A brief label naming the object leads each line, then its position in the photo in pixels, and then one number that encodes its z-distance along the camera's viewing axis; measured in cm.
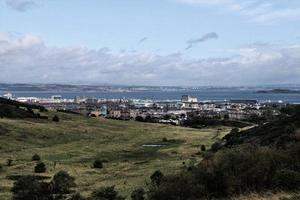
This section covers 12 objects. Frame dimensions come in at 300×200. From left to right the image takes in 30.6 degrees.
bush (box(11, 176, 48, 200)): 3133
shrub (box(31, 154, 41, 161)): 6224
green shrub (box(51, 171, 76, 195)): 3625
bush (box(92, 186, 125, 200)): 3031
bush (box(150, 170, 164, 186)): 3976
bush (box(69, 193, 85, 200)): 2997
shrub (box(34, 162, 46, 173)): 5106
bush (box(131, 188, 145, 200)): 2913
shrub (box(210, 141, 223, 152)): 6231
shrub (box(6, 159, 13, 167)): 5664
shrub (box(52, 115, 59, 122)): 10776
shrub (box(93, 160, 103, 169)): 5713
